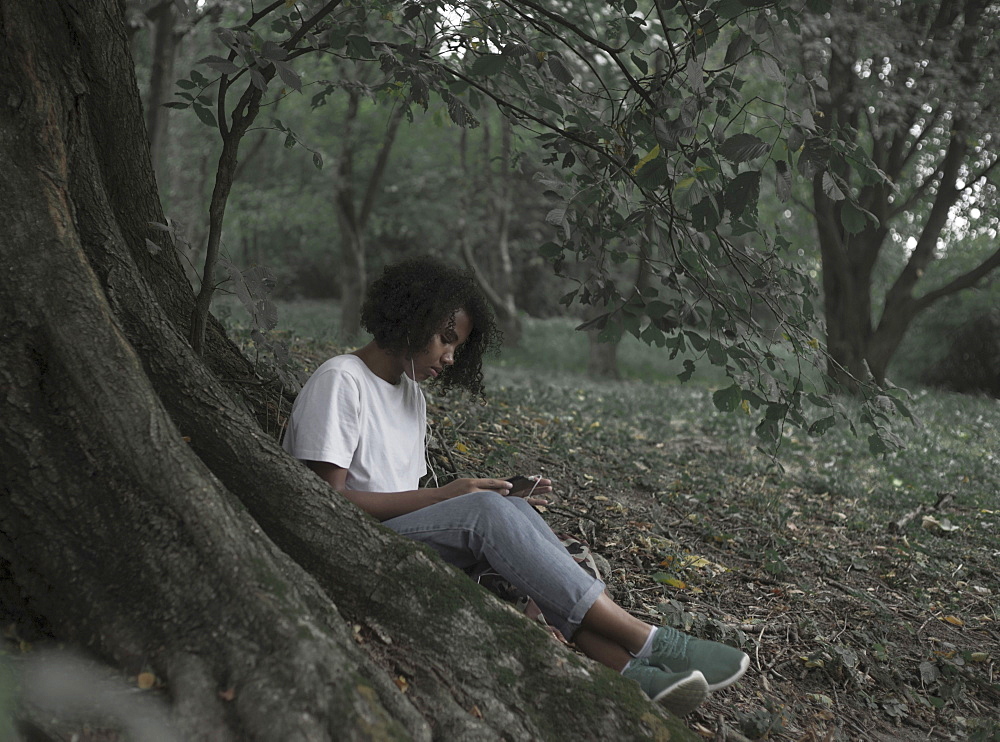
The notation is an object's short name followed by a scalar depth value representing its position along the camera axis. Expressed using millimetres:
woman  2996
